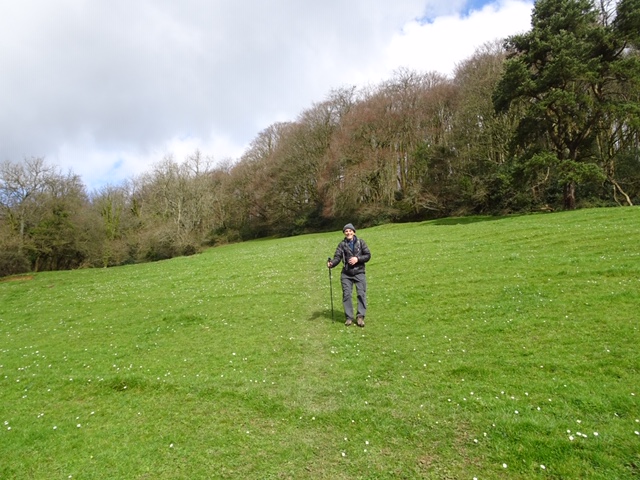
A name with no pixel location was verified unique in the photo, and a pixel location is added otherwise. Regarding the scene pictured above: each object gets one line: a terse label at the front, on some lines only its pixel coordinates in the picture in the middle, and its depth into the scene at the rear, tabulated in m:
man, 9.74
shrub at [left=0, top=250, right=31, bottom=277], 36.25
